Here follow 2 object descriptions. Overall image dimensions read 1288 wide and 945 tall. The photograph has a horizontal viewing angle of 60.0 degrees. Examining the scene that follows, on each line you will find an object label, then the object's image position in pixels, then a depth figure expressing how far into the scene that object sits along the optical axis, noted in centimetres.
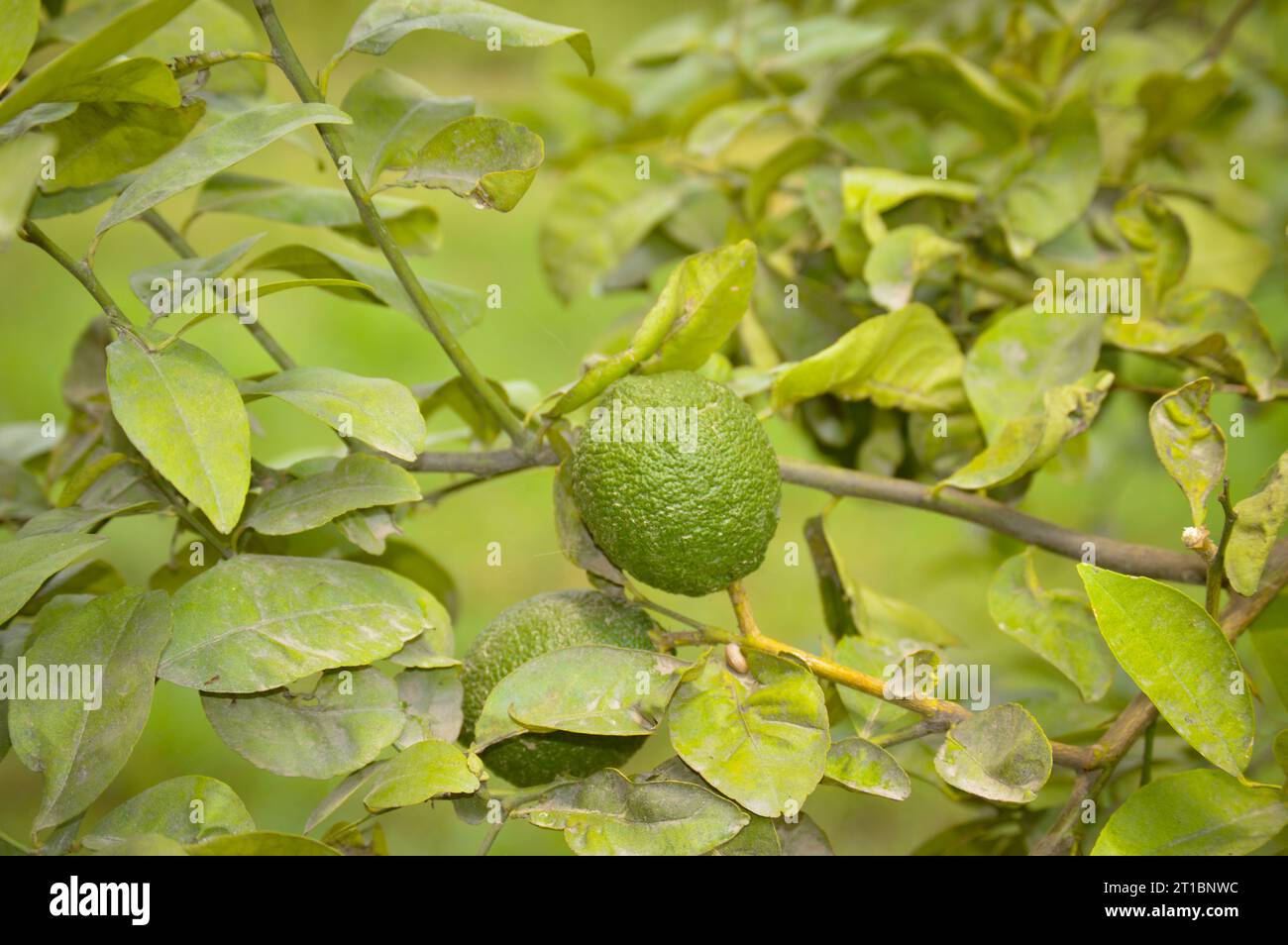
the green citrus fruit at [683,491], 53
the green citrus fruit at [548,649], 56
